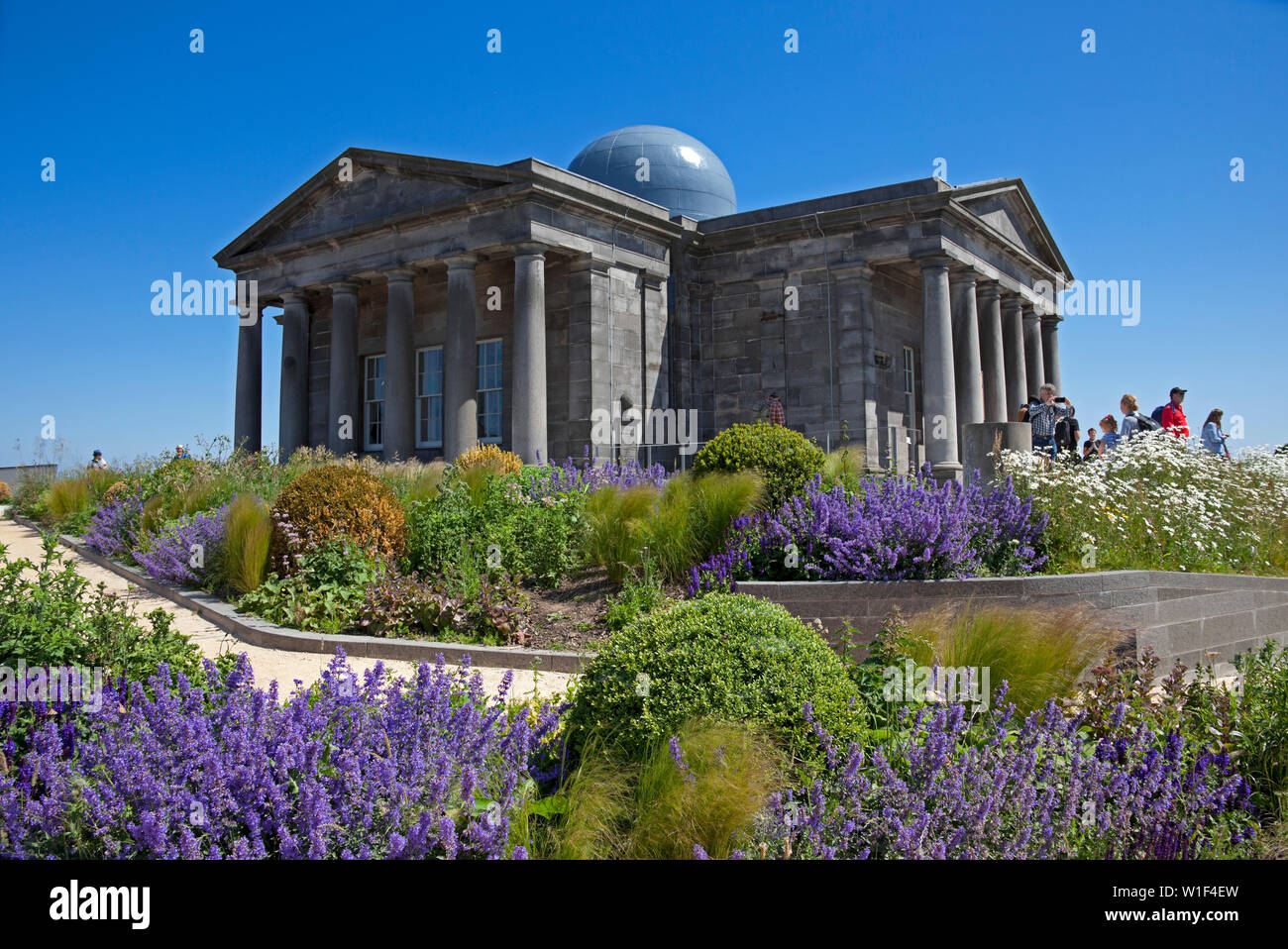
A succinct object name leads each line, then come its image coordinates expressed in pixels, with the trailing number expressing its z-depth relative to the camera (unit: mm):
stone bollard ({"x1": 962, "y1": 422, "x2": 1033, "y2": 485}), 9898
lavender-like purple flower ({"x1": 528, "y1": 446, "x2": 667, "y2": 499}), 10992
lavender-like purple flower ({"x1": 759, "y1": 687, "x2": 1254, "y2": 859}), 3254
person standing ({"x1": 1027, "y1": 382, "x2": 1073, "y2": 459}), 14812
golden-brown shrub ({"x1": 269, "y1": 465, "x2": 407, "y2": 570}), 9273
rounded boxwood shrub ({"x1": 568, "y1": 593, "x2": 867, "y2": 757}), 3889
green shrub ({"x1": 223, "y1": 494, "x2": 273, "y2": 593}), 9484
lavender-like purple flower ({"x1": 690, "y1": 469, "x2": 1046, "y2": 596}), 6926
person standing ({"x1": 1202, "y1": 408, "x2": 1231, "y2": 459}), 15250
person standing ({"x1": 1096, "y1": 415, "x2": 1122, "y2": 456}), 14469
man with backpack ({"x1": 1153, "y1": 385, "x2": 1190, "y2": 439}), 14508
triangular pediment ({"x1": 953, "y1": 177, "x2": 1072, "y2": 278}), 21719
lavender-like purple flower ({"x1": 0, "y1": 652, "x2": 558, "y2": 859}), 2941
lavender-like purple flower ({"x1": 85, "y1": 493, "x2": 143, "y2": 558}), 12914
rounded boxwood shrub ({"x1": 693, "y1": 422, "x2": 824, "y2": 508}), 9352
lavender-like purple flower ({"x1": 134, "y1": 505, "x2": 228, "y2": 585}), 10242
